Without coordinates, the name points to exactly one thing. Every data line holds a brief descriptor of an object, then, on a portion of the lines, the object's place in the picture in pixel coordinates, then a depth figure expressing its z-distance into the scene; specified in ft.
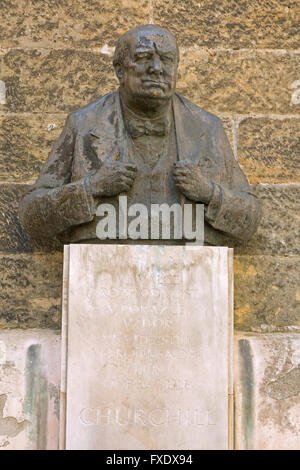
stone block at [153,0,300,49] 26.71
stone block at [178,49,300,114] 26.41
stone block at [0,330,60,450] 21.72
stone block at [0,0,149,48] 26.39
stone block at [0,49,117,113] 26.01
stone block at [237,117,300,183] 25.88
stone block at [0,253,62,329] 24.10
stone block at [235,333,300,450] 22.14
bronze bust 21.28
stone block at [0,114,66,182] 25.41
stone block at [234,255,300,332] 24.42
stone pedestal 19.48
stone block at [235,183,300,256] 25.12
